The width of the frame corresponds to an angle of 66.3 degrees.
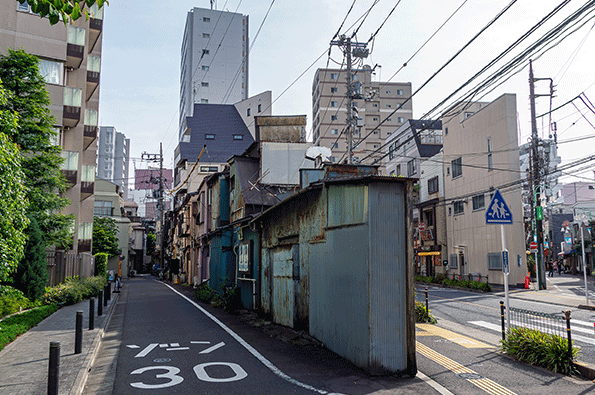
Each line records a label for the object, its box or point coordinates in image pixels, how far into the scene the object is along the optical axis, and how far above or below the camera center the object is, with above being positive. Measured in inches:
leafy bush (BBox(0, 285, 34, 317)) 588.8 -74.9
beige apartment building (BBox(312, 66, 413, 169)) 3100.4 +939.3
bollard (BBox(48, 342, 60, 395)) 244.7 -66.6
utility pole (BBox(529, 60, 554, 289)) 1169.4 +152.4
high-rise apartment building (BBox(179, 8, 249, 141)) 3540.8 +1483.0
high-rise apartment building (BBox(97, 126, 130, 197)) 5020.4 +1070.3
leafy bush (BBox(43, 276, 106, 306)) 787.6 -83.9
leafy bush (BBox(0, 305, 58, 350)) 450.0 -89.0
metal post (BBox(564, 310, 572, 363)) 333.8 -71.1
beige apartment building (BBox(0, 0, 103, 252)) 981.8 +403.3
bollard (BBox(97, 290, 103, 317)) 653.3 -88.7
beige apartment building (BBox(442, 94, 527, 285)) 1278.3 +187.7
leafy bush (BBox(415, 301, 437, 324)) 585.8 -89.8
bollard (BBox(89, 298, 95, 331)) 525.2 -80.8
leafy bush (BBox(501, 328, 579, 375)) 336.8 -81.1
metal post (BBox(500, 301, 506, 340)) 424.7 -80.3
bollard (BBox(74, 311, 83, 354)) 393.5 -78.8
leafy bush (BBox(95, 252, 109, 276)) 1515.6 -55.7
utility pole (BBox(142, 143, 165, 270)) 2176.4 +297.9
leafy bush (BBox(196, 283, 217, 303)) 884.7 -95.7
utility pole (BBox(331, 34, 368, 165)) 970.1 +377.9
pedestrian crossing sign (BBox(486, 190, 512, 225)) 434.0 +31.3
